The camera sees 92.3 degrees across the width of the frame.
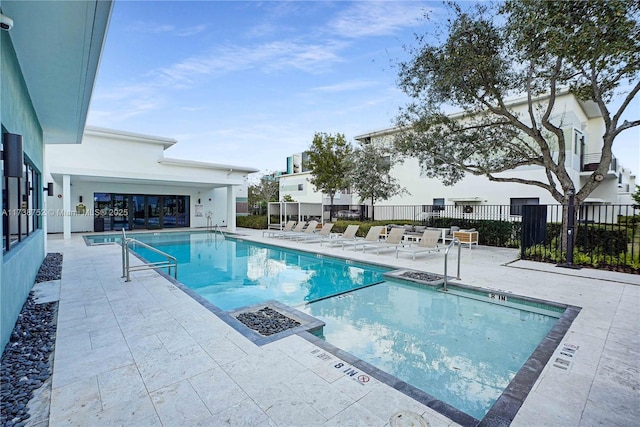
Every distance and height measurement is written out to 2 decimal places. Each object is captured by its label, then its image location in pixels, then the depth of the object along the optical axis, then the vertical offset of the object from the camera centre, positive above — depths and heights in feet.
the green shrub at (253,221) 74.13 -3.65
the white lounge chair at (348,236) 43.75 -4.06
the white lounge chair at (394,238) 36.04 -3.52
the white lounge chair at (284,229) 55.79 -4.26
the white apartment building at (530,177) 52.65 +6.18
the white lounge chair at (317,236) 48.32 -5.07
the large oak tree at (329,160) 65.05 +10.07
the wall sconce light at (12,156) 9.36 +1.52
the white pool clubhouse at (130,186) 55.88 +4.20
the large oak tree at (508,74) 21.47 +12.50
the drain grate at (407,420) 7.75 -5.44
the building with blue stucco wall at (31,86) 11.76 +7.00
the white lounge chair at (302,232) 51.16 -4.67
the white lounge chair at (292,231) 53.33 -4.28
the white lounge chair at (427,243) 33.04 -3.79
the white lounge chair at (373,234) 39.04 -3.40
